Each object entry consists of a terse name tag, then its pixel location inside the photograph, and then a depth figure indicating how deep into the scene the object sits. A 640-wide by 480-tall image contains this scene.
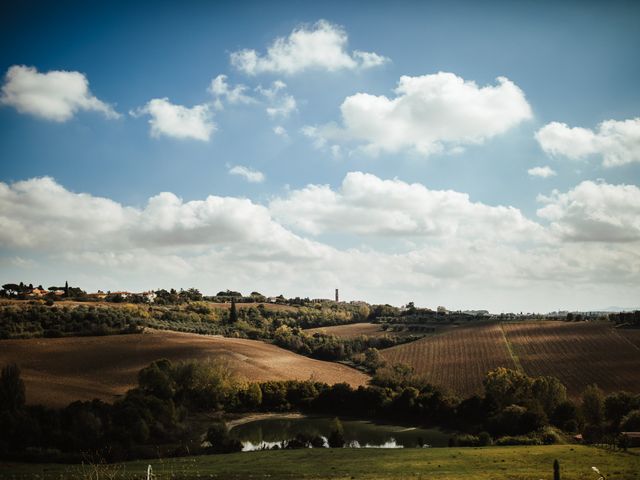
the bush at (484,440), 50.28
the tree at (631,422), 50.50
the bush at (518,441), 48.17
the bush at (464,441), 50.76
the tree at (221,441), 48.44
